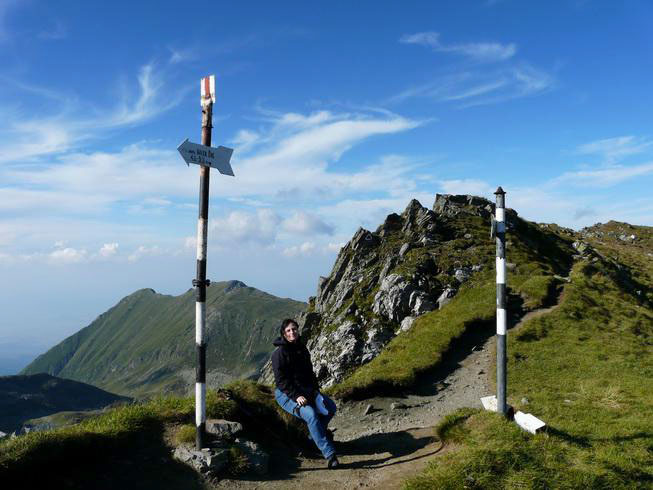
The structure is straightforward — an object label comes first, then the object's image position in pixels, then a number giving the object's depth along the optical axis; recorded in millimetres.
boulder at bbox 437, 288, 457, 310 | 33947
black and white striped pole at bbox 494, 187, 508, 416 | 11952
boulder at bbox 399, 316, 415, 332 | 33309
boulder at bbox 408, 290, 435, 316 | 34438
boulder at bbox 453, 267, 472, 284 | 36231
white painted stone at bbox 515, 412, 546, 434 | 11320
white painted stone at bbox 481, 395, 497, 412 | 12500
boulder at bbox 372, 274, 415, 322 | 35562
